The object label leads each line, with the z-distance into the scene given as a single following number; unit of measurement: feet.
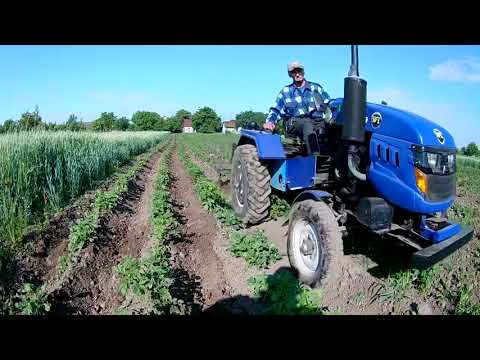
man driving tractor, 16.32
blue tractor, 10.33
